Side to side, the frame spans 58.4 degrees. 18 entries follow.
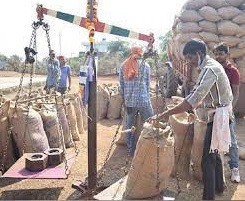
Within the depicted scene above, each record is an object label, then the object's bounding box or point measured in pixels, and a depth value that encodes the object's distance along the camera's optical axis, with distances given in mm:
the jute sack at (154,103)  4090
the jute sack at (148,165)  2033
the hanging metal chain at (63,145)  2347
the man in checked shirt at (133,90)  2964
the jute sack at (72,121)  3581
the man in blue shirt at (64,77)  4990
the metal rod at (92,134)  2136
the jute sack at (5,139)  2821
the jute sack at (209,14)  4096
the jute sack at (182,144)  2540
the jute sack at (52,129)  3018
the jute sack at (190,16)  4161
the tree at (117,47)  19135
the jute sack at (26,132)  2776
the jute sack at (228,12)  4072
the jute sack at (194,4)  4204
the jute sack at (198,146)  2361
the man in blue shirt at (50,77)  4673
